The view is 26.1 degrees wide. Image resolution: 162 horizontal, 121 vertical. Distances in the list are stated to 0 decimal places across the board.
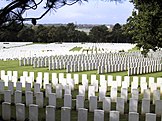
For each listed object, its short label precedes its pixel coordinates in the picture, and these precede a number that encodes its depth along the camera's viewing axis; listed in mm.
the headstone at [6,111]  7383
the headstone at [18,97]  8500
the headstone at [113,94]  9344
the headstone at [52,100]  8195
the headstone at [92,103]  7966
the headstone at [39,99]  8500
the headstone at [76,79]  12656
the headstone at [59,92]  9913
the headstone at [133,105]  7785
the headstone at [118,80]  11664
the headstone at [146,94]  8922
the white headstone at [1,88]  10208
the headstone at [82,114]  6699
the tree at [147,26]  13680
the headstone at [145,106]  7855
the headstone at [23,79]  11875
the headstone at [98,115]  6492
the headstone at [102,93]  9320
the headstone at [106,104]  7941
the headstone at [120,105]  7906
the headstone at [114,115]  6479
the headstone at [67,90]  9727
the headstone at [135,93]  8955
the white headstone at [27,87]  9612
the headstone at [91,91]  9391
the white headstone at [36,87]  9664
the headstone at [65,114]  6730
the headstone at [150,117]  6202
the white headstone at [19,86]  9750
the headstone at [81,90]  9453
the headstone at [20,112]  7203
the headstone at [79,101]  8023
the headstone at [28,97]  8454
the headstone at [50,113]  6894
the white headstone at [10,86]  9789
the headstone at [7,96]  8531
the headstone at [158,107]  7771
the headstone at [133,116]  6363
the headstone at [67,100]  8102
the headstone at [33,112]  7000
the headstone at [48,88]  9882
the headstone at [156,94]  8922
